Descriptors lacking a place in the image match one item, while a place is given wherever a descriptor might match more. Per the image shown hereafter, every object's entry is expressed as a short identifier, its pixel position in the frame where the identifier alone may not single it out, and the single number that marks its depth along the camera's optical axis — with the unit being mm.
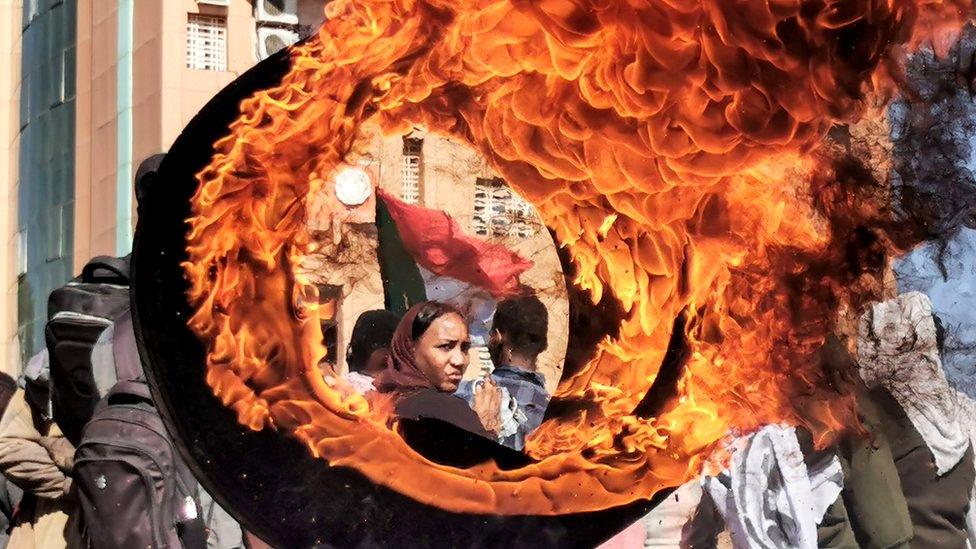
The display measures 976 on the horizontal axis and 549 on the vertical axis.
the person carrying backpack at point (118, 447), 5910
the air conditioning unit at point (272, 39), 11133
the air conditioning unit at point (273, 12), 11391
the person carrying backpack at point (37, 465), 7090
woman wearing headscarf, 4918
